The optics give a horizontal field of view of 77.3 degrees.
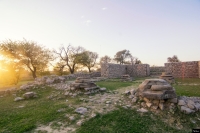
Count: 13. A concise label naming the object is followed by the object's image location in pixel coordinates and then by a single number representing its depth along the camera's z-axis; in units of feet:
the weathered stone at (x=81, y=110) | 15.64
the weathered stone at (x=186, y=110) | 14.90
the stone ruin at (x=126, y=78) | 52.54
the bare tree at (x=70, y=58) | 88.50
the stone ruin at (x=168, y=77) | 39.16
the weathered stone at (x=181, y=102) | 16.20
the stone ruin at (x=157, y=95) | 16.56
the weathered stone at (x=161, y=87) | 17.35
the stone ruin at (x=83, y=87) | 26.35
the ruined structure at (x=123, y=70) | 64.64
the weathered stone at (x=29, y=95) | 25.04
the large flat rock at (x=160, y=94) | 16.44
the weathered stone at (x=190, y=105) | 15.56
